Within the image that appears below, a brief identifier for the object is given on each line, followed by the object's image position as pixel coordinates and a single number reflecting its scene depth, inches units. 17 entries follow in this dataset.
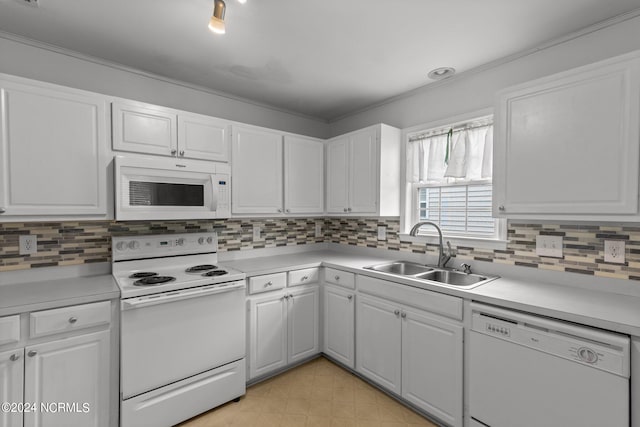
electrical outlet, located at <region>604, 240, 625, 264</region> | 67.8
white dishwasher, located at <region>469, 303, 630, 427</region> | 51.1
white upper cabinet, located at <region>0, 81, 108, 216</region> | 67.3
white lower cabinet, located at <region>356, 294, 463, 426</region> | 72.8
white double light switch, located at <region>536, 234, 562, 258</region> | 76.6
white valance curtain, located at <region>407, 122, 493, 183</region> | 92.5
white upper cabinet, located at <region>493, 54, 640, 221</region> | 58.0
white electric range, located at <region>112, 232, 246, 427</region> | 71.3
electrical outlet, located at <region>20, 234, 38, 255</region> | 77.3
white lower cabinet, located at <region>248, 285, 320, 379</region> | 93.8
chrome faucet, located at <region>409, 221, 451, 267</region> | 97.1
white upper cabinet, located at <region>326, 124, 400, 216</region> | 107.6
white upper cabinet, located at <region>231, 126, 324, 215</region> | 103.3
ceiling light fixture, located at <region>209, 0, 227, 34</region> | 55.7
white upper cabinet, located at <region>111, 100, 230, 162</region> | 80.6
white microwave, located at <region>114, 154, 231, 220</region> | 79.0
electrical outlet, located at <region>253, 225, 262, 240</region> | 121.3
